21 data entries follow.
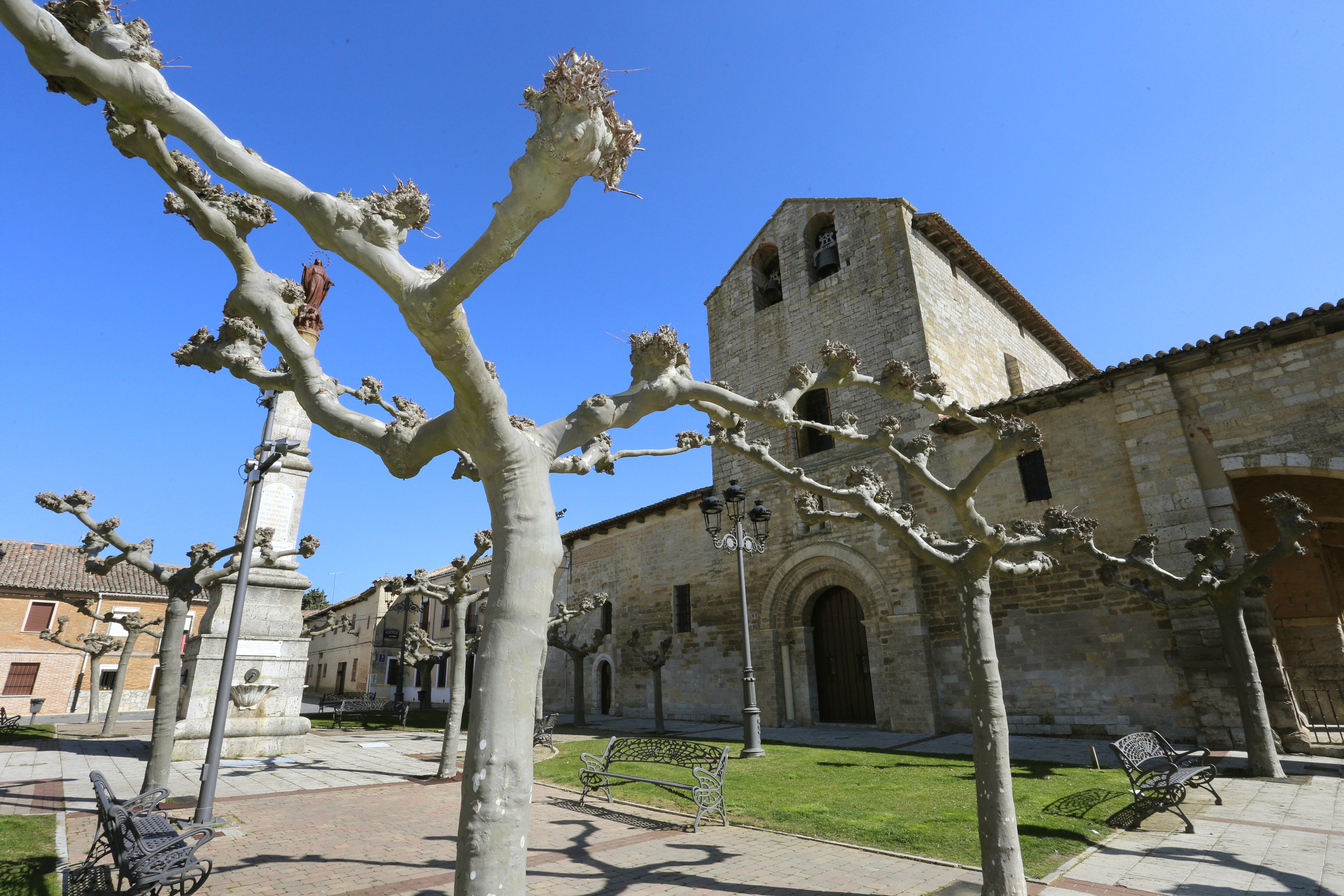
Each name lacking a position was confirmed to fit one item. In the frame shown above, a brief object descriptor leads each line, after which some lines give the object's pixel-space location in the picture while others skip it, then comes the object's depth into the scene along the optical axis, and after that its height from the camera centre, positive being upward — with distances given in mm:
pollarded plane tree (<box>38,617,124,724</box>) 19656 +1031
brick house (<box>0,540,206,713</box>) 28750 +2625
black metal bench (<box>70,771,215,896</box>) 3967 -1057
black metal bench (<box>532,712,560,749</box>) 12633 -1255
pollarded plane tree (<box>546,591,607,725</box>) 18266 +525
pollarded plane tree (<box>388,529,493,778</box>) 9578 +973
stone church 11391 +2817
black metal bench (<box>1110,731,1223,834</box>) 6531 -1318
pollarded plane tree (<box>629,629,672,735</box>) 16156 -34
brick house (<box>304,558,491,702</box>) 36781 +1531
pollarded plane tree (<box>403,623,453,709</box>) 15234 +466
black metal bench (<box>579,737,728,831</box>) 7488 -1187
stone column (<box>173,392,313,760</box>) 10742 +435
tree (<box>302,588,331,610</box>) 60656 +6664
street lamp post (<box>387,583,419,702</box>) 19688 +1683
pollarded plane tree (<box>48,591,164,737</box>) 16641 +783
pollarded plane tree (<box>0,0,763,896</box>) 2682 +1598
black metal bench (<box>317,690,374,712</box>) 30603 -1395
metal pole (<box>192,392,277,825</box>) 6344 -49
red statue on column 13453 +7846
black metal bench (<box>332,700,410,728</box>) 20500 -1211
